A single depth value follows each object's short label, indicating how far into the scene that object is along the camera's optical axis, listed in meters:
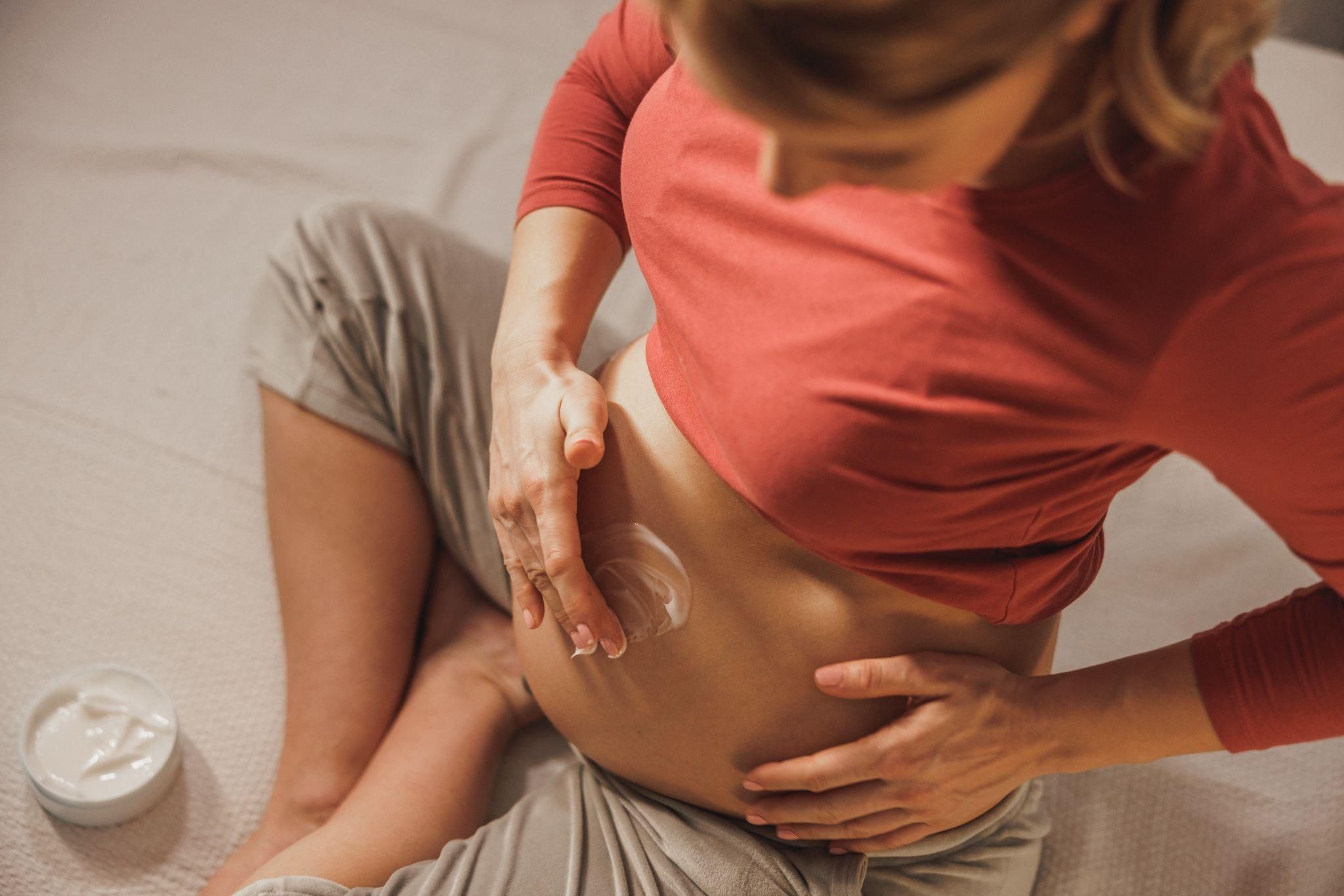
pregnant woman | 0.44
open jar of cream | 0.83
